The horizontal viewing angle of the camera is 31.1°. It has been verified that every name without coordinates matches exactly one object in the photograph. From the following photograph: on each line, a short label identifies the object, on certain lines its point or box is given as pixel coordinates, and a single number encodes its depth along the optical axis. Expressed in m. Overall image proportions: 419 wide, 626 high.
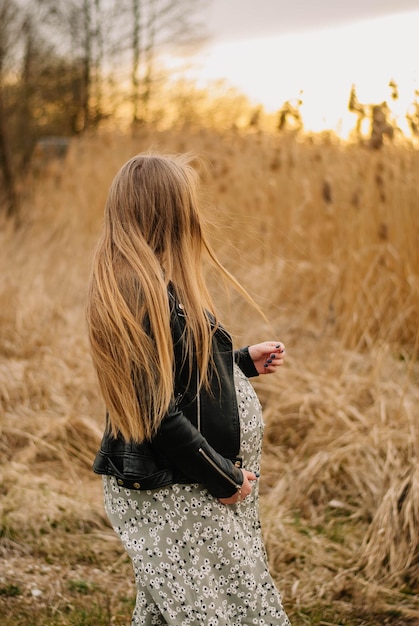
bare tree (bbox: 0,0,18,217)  8.18
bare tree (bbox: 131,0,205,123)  12.96
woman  1.67
